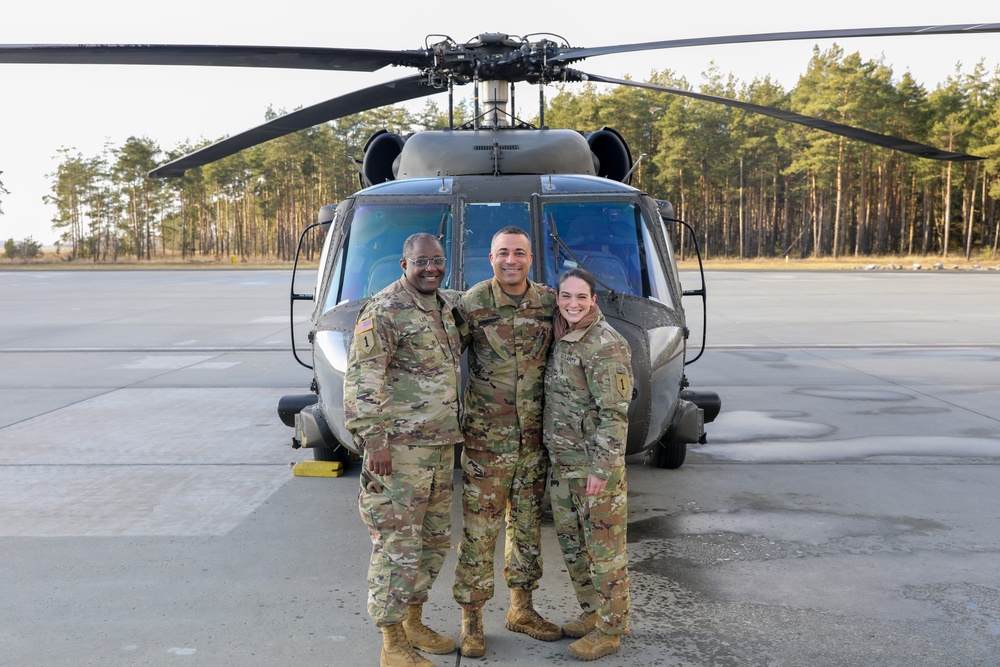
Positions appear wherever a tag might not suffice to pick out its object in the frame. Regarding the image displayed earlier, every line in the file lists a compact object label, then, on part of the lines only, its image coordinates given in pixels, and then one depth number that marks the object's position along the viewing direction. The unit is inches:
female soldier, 125.8
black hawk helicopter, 180.9
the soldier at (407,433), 123.3
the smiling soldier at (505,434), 130.2
